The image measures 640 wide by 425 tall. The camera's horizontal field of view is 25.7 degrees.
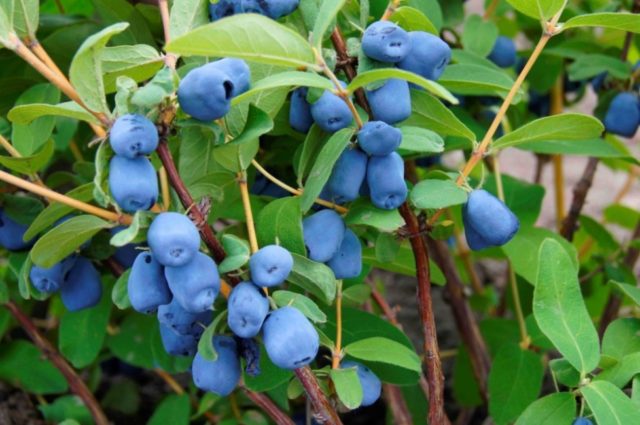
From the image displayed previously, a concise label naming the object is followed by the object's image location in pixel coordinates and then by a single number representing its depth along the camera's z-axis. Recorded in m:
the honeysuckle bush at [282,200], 0.38
